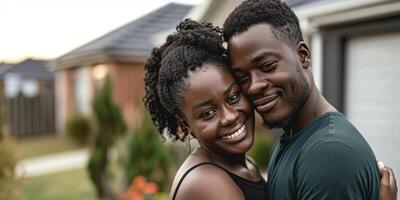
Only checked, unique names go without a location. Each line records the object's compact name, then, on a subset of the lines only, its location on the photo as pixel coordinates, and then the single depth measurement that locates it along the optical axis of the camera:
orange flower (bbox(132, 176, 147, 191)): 5.28
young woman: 1.56
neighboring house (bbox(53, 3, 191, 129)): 6.94
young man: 1.31
